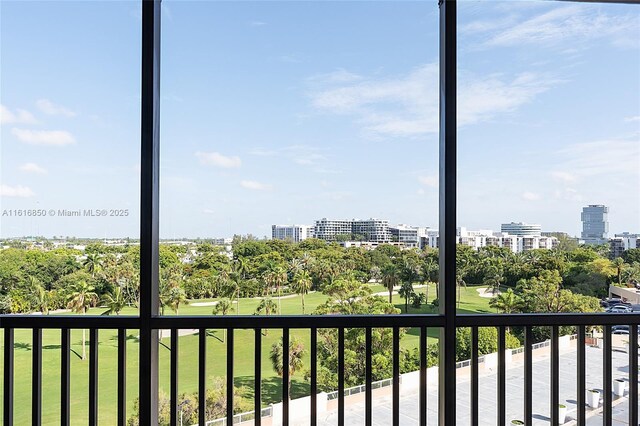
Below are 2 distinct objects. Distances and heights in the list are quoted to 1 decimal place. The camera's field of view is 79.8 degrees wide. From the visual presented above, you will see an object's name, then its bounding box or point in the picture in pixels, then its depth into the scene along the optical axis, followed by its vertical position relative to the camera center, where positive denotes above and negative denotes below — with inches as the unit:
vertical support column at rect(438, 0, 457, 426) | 68.2 -2.1
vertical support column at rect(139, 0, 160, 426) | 66.4 -1.0
